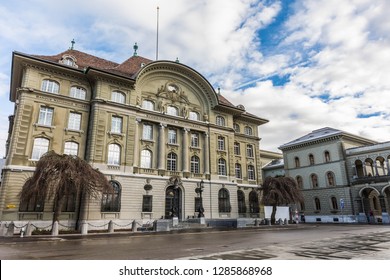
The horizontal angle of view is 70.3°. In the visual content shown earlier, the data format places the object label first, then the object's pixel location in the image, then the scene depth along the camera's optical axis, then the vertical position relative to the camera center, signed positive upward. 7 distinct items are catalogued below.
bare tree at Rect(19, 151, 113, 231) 20.30 +2.59
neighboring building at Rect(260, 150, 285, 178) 57.53 +10.88
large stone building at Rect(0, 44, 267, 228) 25.39 +8.19
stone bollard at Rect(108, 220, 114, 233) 23.09 -1.01
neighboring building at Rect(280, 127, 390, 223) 40.59 +5.97
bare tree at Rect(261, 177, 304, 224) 32.68 +2.42
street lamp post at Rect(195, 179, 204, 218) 29.81 +1.96
